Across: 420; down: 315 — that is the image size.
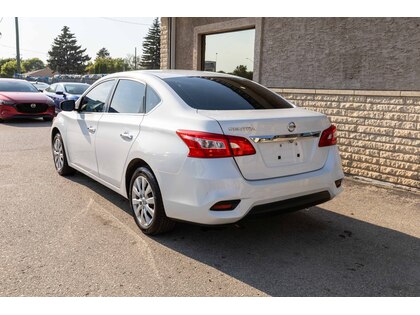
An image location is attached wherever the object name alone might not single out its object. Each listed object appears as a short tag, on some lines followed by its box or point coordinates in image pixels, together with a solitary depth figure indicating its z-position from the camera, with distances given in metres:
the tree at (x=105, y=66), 94.06
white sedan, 3.16
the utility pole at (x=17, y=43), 32.97
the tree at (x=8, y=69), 100.56
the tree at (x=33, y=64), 154.50
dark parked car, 14.34
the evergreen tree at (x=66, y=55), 88.38
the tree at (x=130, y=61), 101.09
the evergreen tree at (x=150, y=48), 75.38
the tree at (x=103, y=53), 140.88
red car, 12.03
